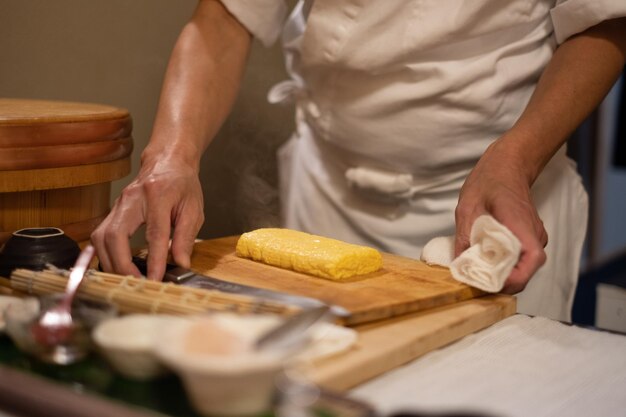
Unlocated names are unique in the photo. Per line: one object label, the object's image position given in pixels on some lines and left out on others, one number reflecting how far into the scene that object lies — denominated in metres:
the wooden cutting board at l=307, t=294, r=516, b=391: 1.26
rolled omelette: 1.54
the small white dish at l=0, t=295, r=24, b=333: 1.34
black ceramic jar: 1.51
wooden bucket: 1.64
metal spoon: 1.26
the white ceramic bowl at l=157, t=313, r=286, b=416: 1.10
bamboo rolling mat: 1.33
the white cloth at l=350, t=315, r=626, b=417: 1.25
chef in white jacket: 1.62
